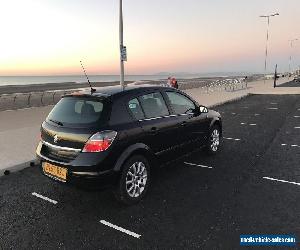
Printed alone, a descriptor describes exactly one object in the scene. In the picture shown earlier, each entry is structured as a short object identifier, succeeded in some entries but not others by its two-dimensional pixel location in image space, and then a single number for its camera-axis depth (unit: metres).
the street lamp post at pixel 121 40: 12.22
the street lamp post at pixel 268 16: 41.53
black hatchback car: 4.07
